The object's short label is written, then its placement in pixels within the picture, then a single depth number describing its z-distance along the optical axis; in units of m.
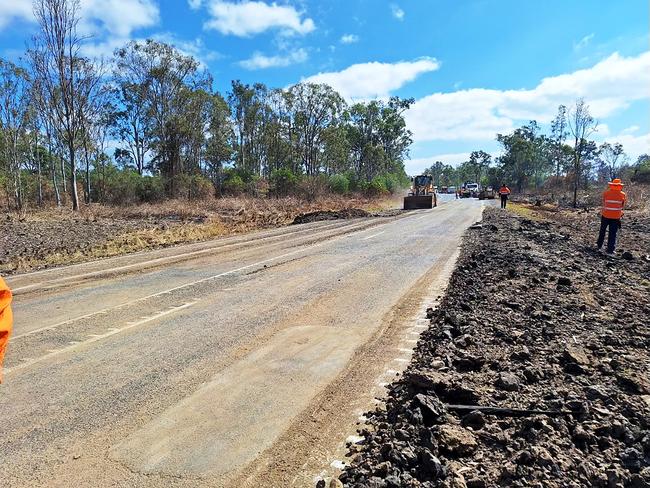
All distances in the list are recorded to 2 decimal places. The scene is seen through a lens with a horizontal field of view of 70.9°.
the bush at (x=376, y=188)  53.81
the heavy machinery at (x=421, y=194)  38.09
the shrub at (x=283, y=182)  45.84
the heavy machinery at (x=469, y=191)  69.06
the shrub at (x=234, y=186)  47.97
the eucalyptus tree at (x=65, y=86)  30.83
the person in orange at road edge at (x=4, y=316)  2.04
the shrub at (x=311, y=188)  44.89
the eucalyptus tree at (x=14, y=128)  33.81
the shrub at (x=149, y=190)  42.25
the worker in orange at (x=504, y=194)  35.03
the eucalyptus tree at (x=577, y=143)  35.16
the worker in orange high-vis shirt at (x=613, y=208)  12.95
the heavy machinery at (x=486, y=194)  60.47
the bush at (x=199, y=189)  43.25
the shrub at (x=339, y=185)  50.94
